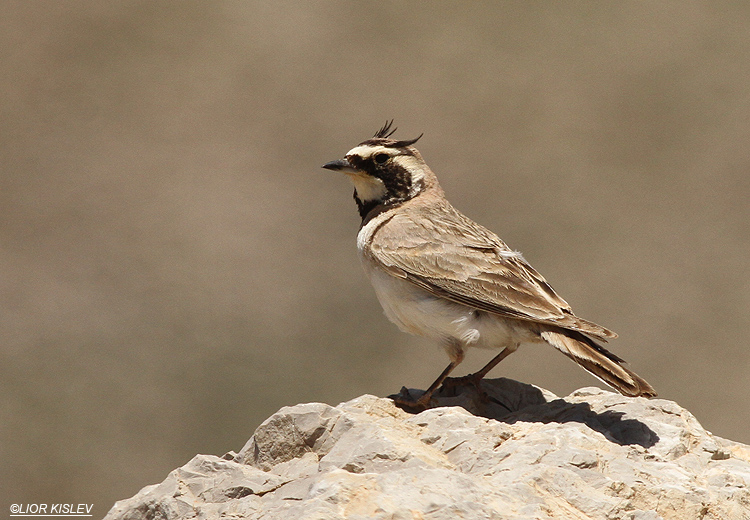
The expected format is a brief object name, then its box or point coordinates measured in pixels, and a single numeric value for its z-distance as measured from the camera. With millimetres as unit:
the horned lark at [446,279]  11836
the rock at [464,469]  8375
